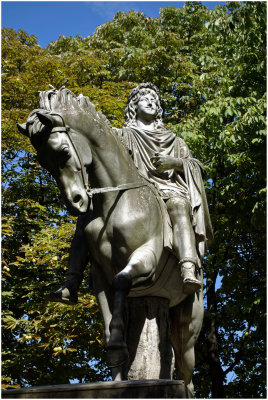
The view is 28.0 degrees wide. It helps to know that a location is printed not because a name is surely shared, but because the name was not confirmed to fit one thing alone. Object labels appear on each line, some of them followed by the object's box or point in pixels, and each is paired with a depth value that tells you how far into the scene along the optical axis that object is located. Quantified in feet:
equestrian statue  16.07
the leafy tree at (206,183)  36.94
